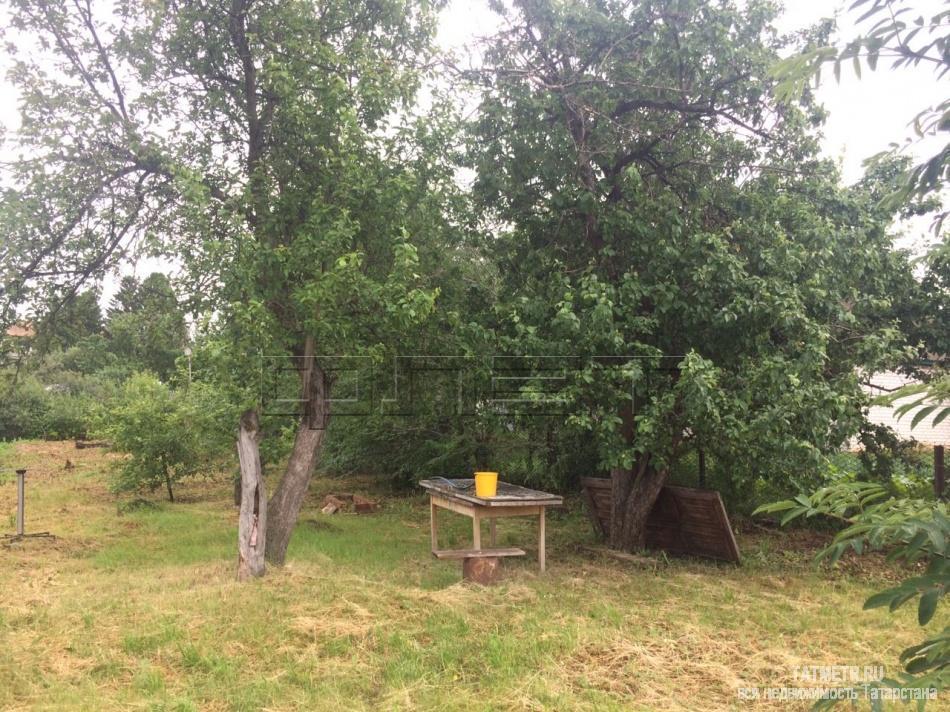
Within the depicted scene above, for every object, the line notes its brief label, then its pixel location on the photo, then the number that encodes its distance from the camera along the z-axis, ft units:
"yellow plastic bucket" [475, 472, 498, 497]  21.89
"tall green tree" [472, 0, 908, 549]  20.65
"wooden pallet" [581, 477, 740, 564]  24.36
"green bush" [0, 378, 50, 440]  71.10
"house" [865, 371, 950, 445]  41.91
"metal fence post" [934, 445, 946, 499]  27.30
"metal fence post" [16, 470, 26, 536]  27.66
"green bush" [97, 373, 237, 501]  37.09
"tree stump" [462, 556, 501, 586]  21.44
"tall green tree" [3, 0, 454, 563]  20.33
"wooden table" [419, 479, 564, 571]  20.90
